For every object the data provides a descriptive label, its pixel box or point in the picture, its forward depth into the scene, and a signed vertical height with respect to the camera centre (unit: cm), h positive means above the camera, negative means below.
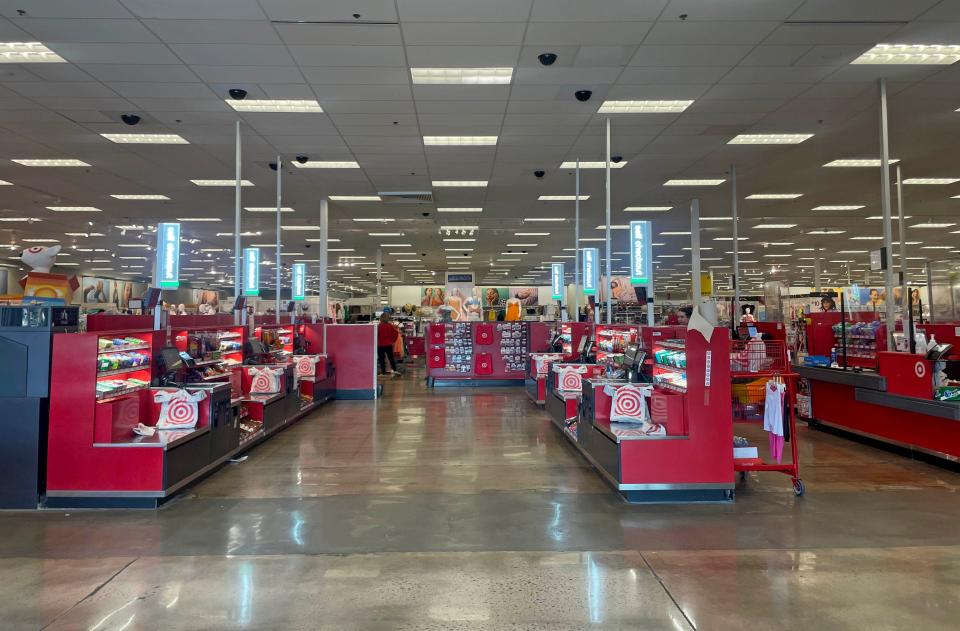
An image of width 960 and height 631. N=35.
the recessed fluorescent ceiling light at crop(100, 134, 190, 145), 793 +283
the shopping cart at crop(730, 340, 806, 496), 490 -39
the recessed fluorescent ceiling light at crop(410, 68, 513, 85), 601 +285
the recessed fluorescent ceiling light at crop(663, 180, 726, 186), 1073 +295
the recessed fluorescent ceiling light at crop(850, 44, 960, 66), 559 +290
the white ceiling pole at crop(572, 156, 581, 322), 914 +113
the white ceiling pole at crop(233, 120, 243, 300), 742 +111
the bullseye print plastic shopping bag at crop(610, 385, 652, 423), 531 -71
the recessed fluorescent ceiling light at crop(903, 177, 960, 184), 1048 +295
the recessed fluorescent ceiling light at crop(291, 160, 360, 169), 933 +289
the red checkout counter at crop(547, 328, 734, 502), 460 -97
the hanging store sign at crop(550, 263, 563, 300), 1328 +132
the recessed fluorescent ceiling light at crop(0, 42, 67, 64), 535 +279
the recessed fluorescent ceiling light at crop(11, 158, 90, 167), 902 +283
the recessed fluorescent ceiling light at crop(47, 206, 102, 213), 1245 +282
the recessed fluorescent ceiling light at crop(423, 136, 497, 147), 817 +289
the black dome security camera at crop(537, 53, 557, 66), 560 +283
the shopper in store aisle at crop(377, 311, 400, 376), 1446 -16
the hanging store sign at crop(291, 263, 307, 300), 1188 +114
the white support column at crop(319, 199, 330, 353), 1155 +168
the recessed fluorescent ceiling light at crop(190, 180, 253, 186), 1047 +287
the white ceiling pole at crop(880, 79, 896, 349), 643 +159
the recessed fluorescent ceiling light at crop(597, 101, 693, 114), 694 +290
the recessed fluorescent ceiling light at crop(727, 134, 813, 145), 819 +292
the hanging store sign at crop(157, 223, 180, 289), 611 +88
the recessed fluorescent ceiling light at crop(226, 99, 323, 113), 677 +286
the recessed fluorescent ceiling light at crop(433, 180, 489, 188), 1068 +293
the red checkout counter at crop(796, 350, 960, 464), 559 -86
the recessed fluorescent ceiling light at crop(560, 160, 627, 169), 943 +291
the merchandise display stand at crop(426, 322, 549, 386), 1275 -49
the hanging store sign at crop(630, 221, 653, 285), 677 +100
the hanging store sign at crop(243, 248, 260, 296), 993 +117
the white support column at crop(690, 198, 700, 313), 1193 +207
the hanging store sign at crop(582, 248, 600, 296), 1073 +126
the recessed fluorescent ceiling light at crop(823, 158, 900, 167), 928 +292
